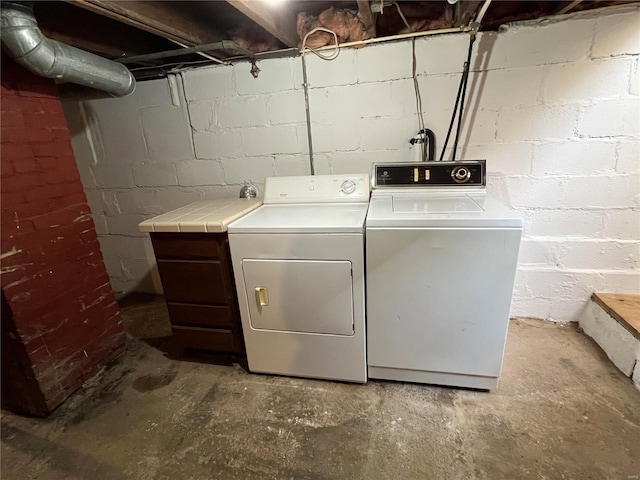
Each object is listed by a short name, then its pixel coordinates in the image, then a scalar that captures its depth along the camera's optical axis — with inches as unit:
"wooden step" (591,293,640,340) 66.1
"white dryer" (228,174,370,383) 60.5
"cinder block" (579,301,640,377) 65.6
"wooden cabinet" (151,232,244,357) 67.3
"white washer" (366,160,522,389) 55.3
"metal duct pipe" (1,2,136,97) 53.4
